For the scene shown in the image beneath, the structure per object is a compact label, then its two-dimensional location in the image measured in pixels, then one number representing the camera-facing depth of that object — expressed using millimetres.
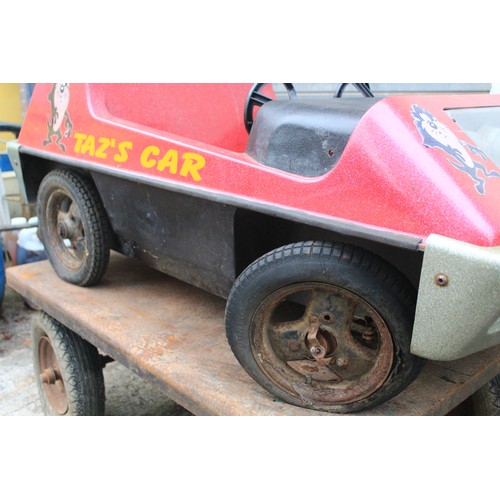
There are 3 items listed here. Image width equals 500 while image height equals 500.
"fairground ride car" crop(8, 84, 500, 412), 1149
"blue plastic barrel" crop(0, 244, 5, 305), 3246
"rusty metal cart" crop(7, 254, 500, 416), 1438
